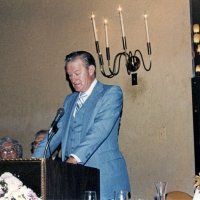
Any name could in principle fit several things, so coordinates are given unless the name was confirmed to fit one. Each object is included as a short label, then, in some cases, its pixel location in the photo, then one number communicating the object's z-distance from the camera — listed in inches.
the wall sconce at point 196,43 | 164.7
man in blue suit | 120.1
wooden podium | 81.3
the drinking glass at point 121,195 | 89.9
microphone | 98.0
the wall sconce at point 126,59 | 172.2
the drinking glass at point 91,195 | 83.4
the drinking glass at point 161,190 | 94.0
